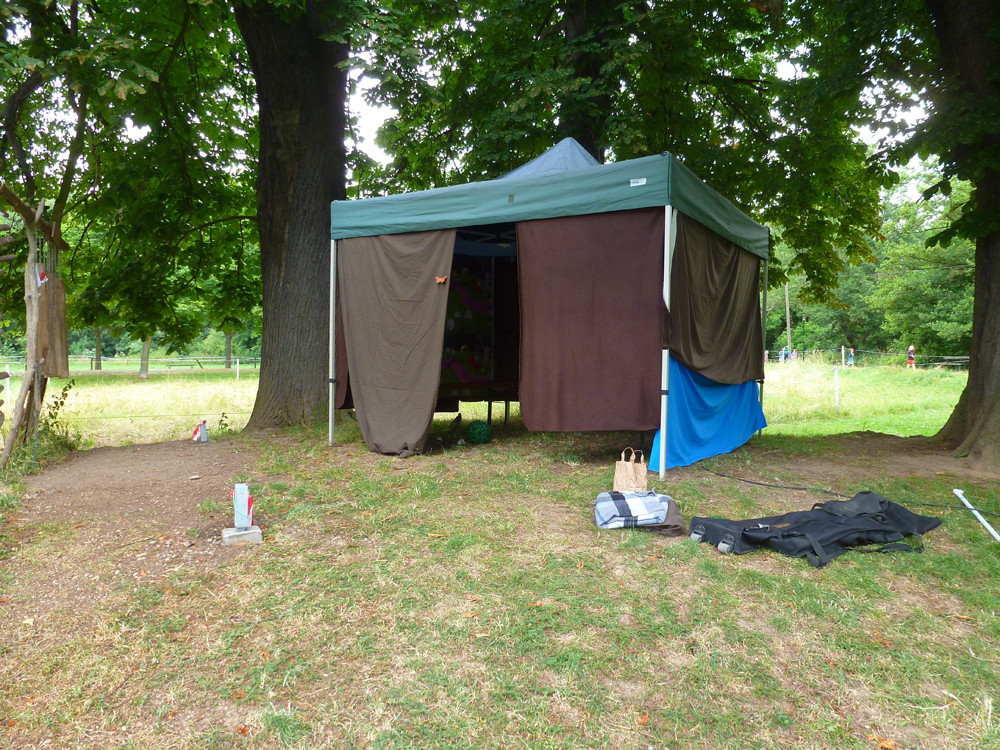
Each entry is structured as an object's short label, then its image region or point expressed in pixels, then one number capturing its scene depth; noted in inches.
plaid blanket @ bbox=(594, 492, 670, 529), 169.9
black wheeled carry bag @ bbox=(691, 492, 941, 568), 154.4
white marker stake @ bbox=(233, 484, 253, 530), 160.6
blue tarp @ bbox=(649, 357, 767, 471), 226.1
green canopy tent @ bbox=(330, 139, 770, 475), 222.5
